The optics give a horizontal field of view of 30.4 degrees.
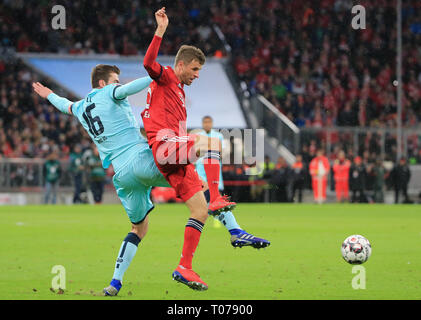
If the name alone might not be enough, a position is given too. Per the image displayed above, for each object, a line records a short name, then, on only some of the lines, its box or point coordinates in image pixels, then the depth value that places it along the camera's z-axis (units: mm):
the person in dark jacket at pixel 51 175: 26594
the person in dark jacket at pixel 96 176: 26516
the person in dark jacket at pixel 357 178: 27881
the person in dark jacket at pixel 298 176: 27922
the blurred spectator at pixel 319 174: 27477
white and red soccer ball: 9414
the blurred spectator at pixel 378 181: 28031
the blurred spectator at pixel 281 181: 27641
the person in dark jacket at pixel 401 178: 27391
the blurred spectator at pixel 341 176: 28219
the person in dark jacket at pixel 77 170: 26656
